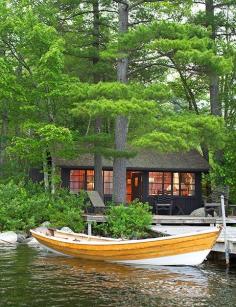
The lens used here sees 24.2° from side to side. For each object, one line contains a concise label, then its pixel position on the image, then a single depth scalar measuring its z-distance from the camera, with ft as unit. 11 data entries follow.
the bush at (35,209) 68.39
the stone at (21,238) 66.39
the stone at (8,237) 65.06
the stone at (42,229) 64.61
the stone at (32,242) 65.00
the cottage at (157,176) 91.97
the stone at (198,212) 85.76
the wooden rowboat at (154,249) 49.39
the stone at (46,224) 67.95
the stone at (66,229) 66.38
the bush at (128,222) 64.08
